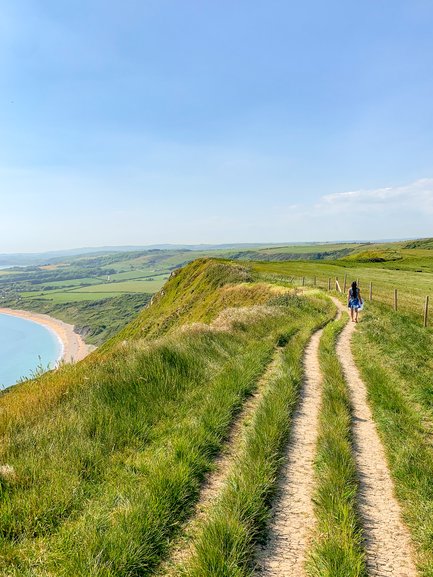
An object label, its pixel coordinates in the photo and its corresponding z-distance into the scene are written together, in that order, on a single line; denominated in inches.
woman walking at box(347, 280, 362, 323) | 871.7
